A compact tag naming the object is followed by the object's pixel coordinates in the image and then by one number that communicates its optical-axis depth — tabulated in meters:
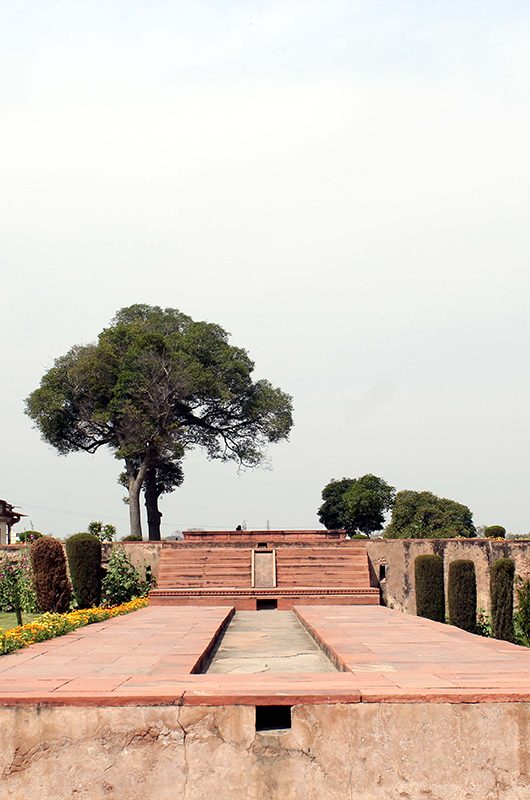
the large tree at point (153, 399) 33.09
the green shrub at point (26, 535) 24.94
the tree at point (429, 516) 39.78
